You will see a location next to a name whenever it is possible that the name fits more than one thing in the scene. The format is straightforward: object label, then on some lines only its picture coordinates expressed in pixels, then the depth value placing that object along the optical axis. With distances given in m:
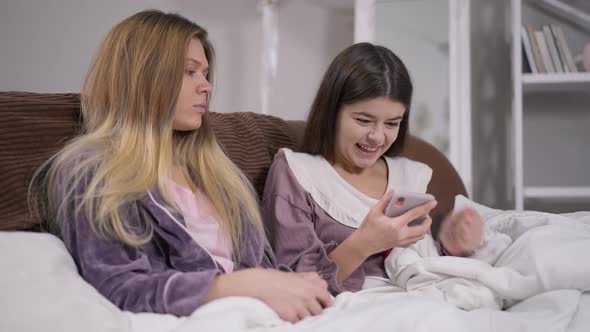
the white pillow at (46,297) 0.87
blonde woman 1.00
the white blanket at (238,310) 0.87
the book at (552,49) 2.86
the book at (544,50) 2.86
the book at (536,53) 2.87
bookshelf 3.14
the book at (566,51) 2.87
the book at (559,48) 2.87
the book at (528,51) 2.86
